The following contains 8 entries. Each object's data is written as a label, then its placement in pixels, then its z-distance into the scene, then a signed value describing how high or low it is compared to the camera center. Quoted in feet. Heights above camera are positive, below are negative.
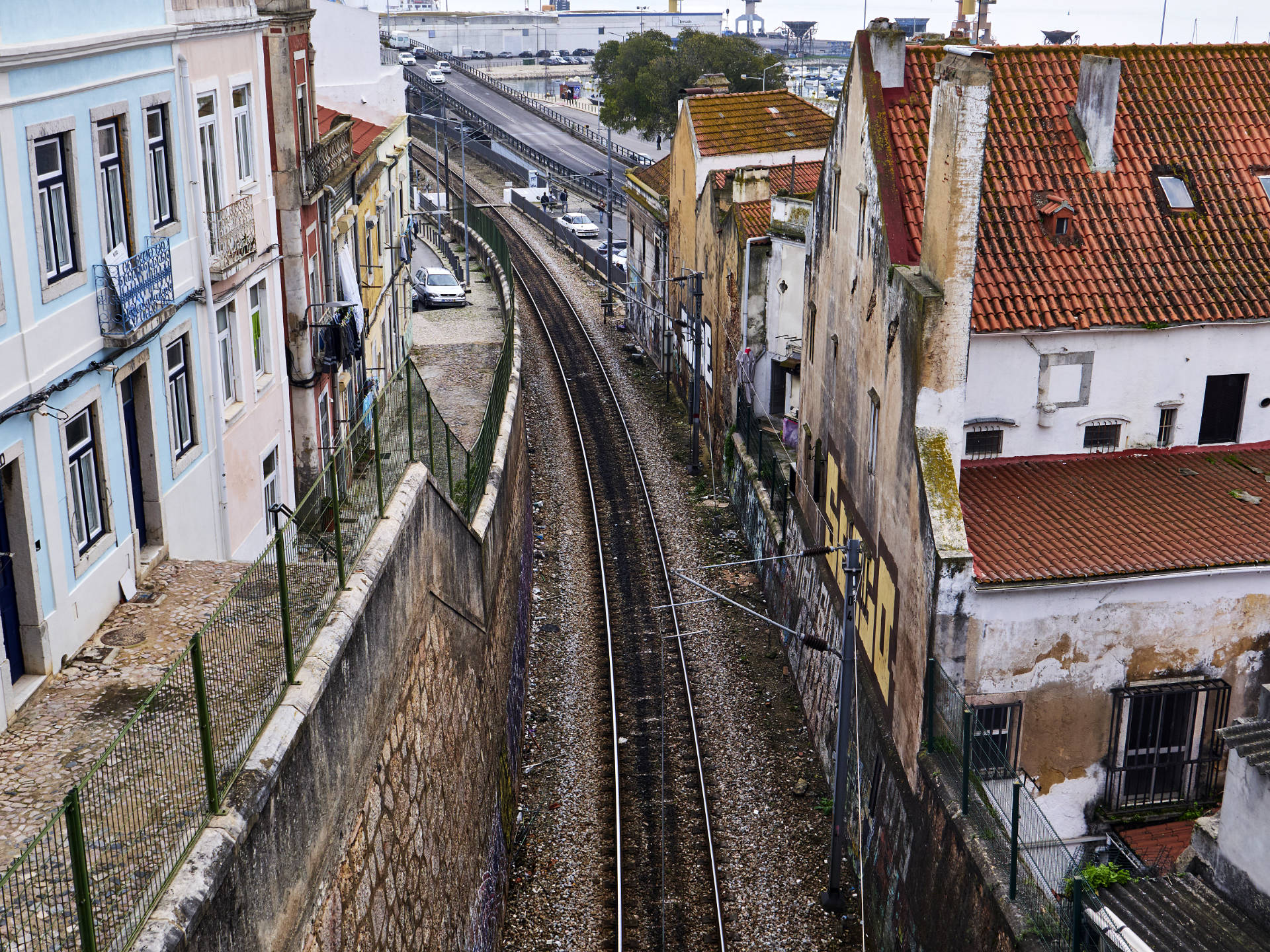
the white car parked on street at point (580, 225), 248.32 -31.37
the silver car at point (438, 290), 171.53 -29.77
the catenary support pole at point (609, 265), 189.88 -30.27
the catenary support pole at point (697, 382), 128.67 -31.68
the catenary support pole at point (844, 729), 63.93 -33.20
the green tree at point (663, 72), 301.84 -3.40
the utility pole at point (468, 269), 189.98 -30.11
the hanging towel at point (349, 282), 99.96 -16.97
